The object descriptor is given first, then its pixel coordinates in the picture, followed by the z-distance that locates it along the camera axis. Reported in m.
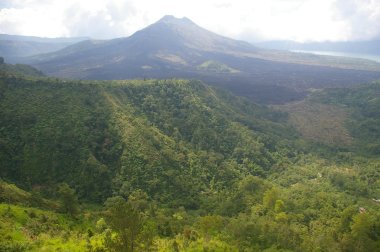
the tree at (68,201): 45.06
